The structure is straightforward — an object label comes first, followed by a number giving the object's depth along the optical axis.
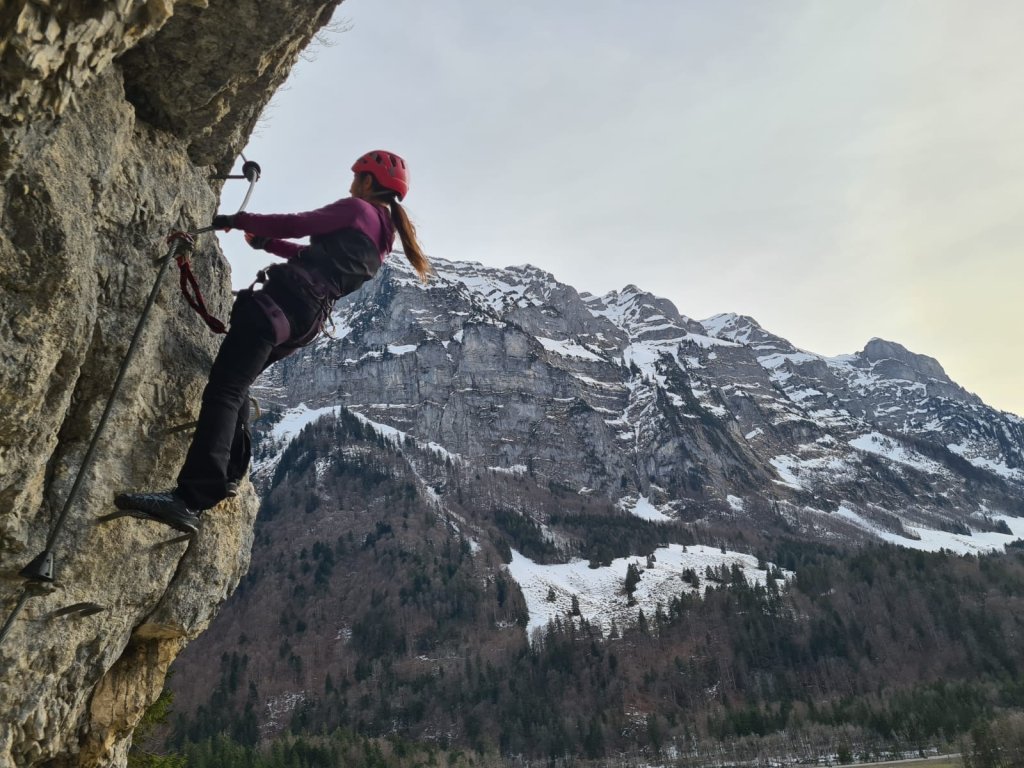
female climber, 4.64
